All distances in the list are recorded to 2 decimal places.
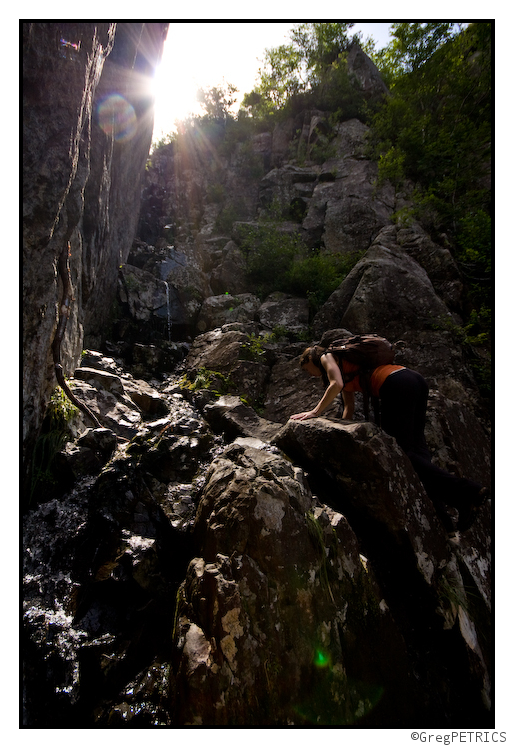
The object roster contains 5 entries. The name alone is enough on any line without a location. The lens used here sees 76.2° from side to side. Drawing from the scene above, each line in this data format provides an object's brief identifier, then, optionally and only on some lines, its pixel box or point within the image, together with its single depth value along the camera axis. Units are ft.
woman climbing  10.21
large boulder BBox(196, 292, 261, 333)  31.17
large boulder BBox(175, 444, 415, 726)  6.76
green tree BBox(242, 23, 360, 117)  58.49
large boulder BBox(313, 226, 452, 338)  22.85
